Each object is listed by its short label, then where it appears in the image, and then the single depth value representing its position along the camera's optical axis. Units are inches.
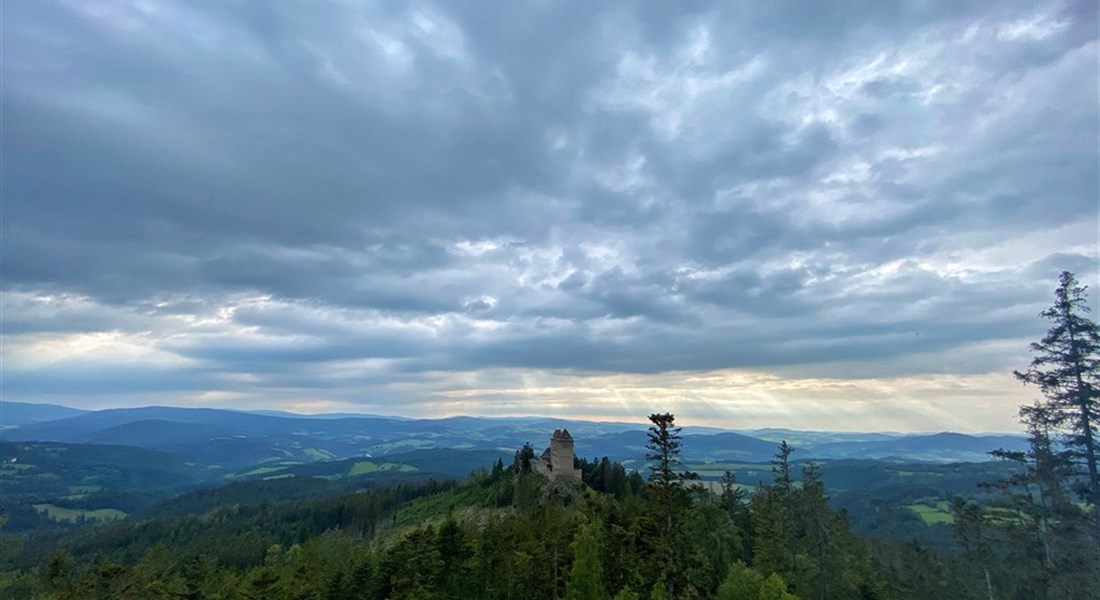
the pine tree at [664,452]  1352.1
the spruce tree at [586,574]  1763.0
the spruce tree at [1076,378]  1270.9
